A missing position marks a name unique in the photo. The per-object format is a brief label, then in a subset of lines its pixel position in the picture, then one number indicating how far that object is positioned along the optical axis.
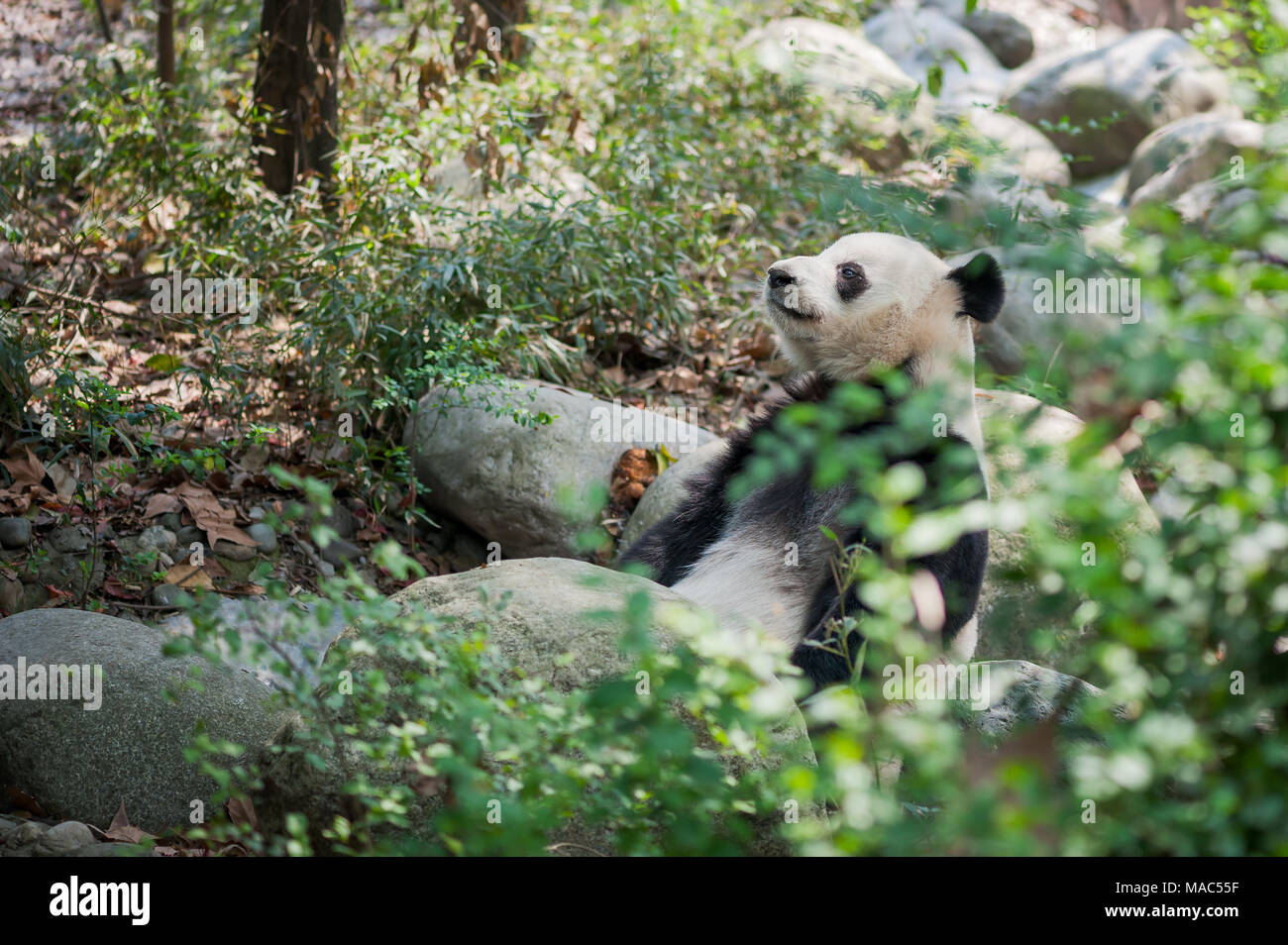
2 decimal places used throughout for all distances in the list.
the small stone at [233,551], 5.01
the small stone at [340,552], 5.23
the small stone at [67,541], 4.64
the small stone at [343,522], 5.38
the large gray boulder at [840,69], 9.08
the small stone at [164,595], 4.48
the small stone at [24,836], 3.06
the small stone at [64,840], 3.04
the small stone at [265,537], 5.10
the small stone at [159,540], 4.88
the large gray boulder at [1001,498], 4.54
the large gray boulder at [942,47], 12.37
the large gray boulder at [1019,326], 6.86
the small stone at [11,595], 4.30
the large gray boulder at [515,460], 5.45
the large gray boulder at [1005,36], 14.35
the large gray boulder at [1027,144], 9.63
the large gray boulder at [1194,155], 9.64
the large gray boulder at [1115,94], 11.80
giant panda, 3.96
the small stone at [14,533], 4.55
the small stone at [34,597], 4.42
